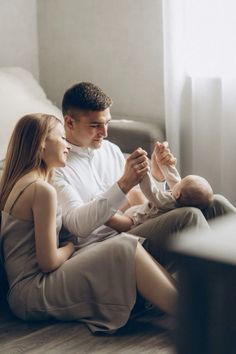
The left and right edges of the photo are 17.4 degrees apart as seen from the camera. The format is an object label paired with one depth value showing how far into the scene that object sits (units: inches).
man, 97.0
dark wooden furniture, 49.3
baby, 100.7
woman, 94.6
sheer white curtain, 126.6
